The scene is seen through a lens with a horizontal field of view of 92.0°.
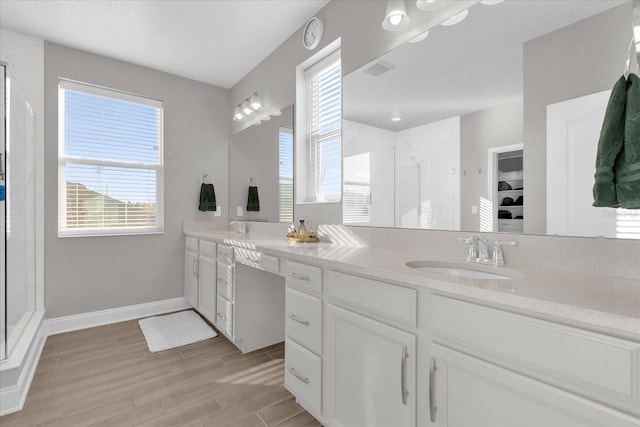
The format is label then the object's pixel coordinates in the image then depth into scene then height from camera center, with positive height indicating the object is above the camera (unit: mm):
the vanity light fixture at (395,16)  1695 +1095
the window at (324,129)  2363 +688
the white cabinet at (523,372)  698 -417
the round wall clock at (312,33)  2396 +1440
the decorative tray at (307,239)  2336 -193
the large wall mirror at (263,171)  2807 +436
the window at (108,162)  2916 +518
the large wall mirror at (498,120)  1144 +440
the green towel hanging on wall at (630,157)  812 +153
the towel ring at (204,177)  3637 +430
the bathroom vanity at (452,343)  722 -404
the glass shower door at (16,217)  1958 -29
